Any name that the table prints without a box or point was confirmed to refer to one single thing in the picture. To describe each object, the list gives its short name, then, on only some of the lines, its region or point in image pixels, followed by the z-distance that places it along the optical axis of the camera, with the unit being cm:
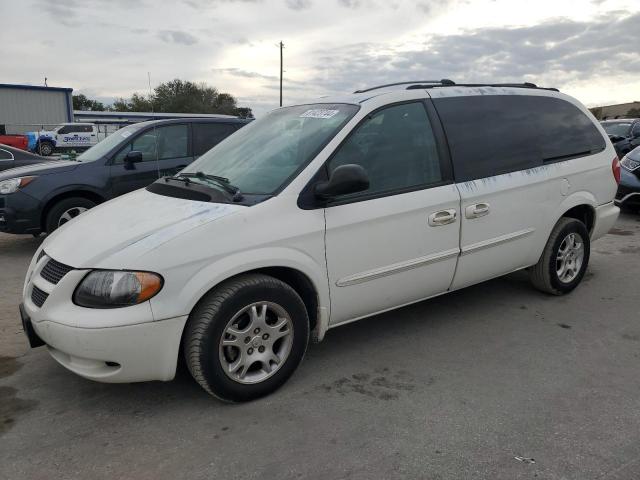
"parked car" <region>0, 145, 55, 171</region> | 938
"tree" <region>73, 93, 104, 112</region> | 7938
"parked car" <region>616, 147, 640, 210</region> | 852
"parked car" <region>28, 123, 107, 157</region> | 2841
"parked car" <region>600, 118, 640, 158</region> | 1298
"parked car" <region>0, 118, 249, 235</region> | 642
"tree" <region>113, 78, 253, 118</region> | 6575
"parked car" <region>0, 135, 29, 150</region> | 2603
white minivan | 273
